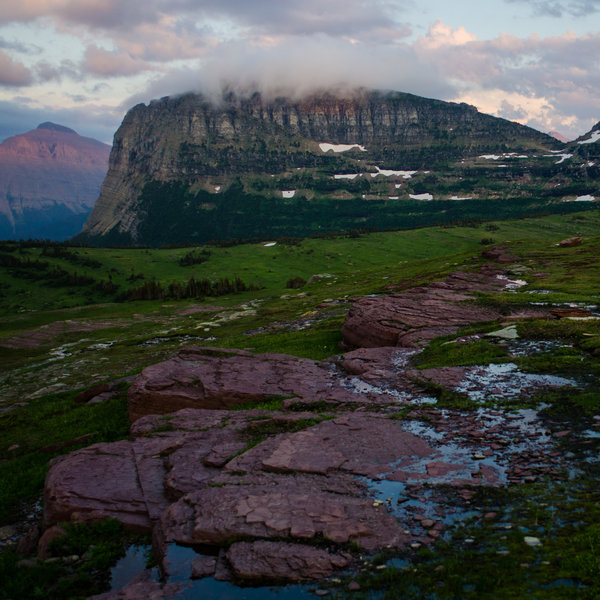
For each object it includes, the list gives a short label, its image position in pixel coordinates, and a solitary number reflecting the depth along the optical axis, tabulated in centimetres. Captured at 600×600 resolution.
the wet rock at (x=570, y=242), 10350
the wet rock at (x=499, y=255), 8969
